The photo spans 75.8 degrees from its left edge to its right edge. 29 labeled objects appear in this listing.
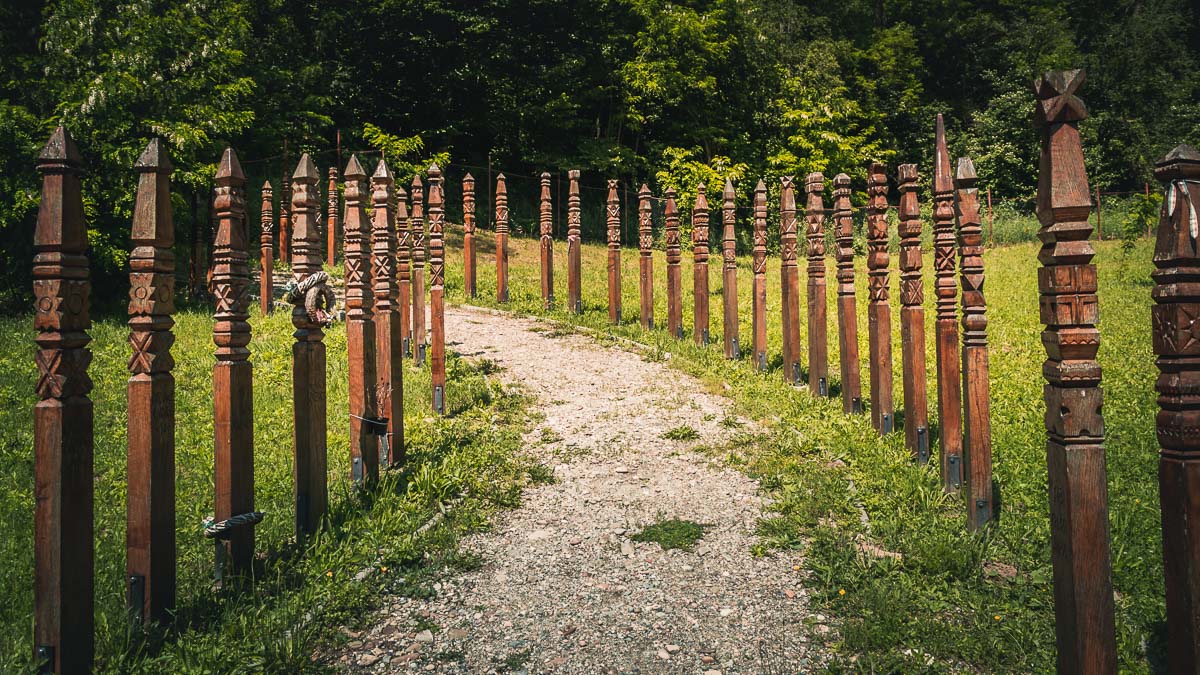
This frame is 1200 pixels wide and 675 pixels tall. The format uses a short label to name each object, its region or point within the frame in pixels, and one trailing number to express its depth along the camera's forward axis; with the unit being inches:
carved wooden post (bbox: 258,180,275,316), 506.0
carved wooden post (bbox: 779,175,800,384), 294.7
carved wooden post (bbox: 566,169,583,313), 436.8
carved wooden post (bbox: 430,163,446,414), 276.8
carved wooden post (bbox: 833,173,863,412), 252.5
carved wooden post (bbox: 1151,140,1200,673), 100.8
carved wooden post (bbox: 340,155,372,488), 195.5
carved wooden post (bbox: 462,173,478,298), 440.8
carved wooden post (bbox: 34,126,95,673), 111.0
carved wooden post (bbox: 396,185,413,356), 374.9
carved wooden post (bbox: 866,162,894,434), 231.8
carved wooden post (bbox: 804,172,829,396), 276.8
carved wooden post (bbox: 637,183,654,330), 399.2
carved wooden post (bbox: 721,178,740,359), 343.3
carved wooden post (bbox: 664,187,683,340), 376.8
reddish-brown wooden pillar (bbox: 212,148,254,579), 144.6
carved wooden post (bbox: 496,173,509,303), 465.1
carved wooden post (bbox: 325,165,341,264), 559.4
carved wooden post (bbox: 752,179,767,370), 318.7
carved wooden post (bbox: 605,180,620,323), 412.5
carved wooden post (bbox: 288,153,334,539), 164.6
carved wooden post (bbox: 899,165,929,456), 206.8
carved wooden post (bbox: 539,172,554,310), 458.6
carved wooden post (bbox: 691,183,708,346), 359.3
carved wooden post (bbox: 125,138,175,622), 127.8
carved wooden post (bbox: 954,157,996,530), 175.3
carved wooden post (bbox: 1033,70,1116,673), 103.3
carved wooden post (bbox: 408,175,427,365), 334.6
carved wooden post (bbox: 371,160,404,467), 214.2
